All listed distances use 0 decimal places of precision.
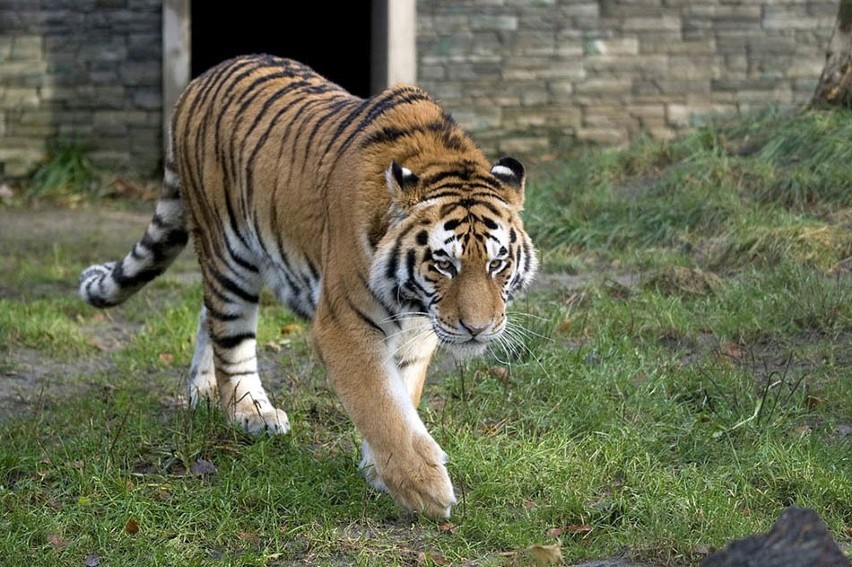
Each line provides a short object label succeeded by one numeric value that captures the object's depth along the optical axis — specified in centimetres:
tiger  814
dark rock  586
